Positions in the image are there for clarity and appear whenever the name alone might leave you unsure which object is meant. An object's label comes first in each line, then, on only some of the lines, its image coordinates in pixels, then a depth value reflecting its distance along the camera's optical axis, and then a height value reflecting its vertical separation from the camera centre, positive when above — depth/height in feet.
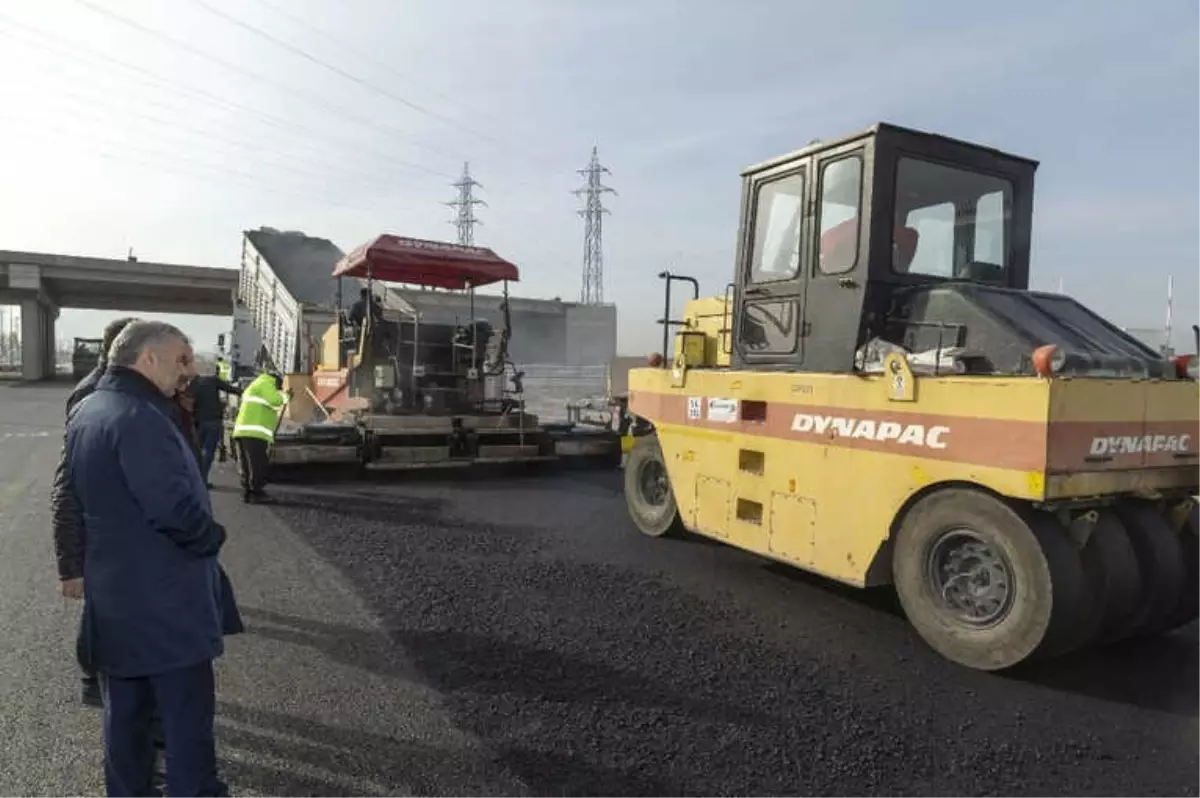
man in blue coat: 7.79 -1.97
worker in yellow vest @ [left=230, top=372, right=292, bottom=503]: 26.55 -2.24
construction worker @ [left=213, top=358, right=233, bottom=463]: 35.60 -3.76
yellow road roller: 12.73 -0.74
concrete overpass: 118.93 +11.37
